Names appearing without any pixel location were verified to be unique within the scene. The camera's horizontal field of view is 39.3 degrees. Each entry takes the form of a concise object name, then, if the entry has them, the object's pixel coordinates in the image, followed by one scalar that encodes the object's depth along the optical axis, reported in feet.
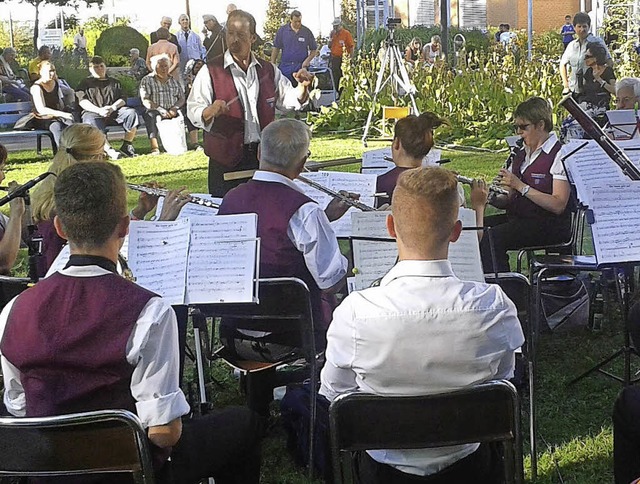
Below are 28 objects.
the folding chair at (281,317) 10.93
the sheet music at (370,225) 10.37
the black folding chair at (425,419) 7.10
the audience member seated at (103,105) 39.01
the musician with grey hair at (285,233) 11.62
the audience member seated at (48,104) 37.91
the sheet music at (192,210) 12.65
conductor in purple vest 18.17
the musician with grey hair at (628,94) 20.71
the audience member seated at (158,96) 38.99
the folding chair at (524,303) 10.95
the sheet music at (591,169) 14.15
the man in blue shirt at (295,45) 47.93
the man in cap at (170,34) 44.55
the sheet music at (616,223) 11.57
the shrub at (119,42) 70.12
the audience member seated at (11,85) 45.65
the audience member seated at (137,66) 50.79
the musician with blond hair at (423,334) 7.30
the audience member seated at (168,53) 40.50
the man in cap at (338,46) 54.80
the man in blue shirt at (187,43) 49.47
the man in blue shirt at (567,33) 49.85
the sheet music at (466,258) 10.13
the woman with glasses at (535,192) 15.98
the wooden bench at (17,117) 38.52
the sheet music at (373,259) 10.41
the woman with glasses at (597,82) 28.58
